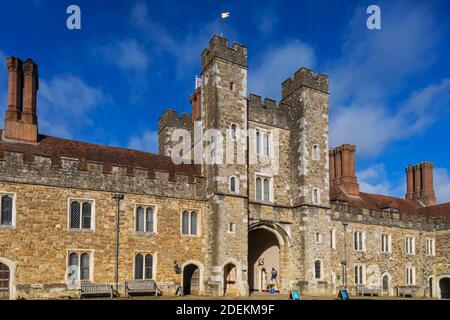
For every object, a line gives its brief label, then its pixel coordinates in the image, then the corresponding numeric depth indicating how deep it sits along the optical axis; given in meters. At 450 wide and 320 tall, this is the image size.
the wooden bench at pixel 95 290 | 21.48
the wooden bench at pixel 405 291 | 34.02
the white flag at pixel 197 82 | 34.69
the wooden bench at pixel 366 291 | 31.55
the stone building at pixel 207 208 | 21.38
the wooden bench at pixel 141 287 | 22.78
